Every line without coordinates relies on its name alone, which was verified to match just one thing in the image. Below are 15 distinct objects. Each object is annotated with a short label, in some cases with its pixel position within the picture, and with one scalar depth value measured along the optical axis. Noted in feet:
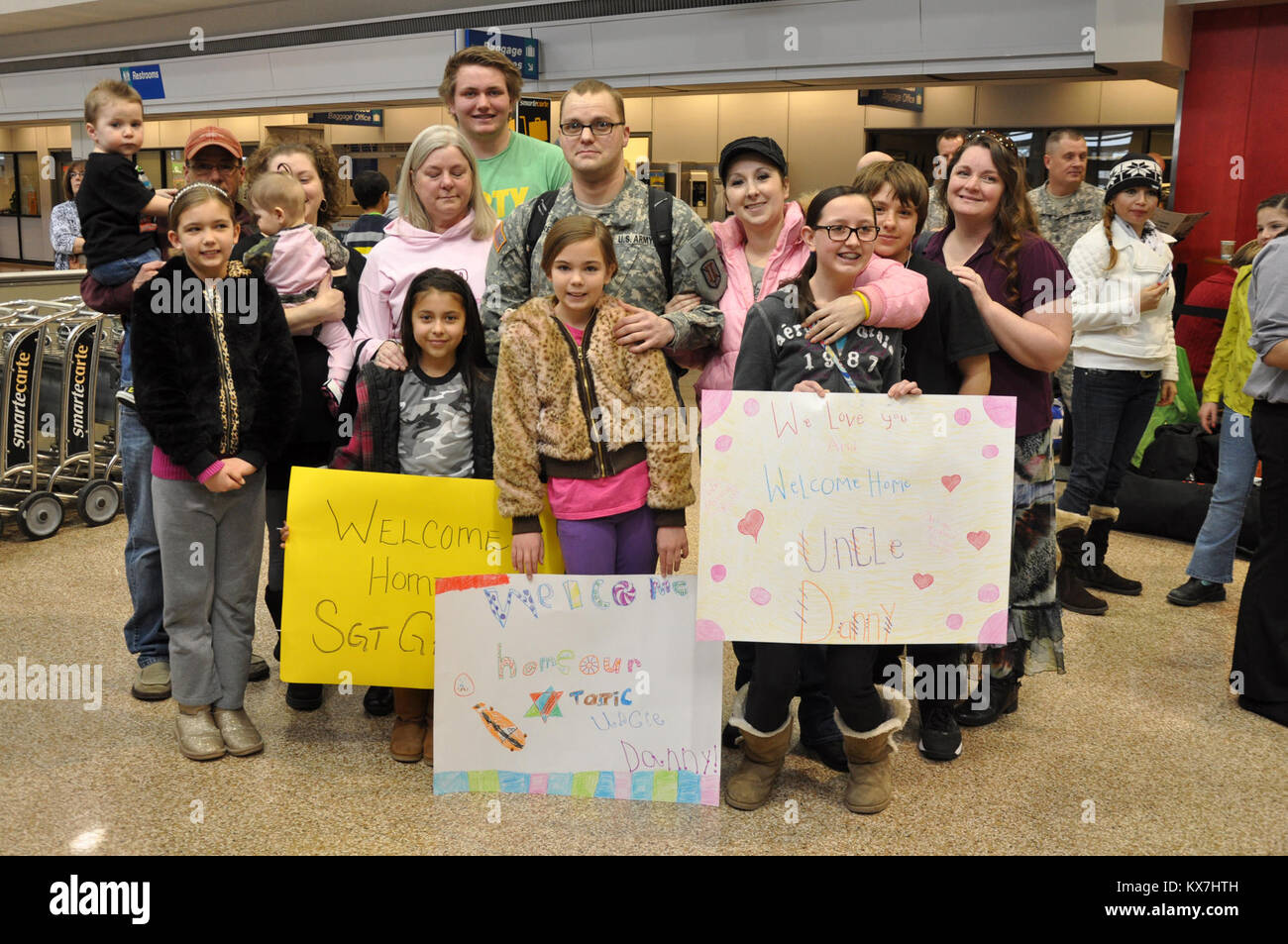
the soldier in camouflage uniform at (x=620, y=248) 9.43
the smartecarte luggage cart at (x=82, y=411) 18.93
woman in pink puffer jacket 9.24
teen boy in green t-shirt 10.96
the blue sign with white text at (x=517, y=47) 34.45
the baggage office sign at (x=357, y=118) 50.90
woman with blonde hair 10.35
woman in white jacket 15.31
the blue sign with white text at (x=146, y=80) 52.06
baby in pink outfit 11.08
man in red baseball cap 12.00
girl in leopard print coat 9.46
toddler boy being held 11.82
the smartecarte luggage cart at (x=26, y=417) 18.12
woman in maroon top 9.96
